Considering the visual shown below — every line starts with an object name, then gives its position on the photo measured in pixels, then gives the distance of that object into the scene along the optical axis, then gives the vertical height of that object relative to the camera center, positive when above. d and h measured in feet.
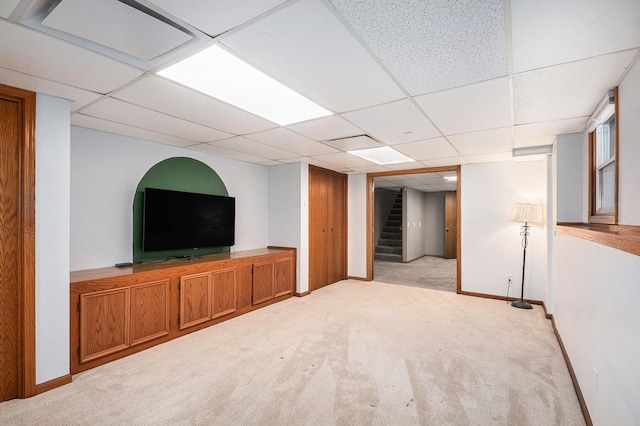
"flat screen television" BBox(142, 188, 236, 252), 12.10 -0.35
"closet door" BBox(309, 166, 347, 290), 18.86 -0.96
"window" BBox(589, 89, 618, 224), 7.79 +1.40
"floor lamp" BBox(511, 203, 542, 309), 15.38 -0.18
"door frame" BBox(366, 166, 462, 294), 18.22 +0.02
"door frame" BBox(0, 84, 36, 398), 7.84 -1.09
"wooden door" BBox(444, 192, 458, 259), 31.78 -1.19
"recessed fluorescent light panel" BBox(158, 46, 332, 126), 6.49 +3.11
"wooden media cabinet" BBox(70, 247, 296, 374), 9.17 -3.20
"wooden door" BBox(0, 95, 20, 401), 7.68 -0.92
